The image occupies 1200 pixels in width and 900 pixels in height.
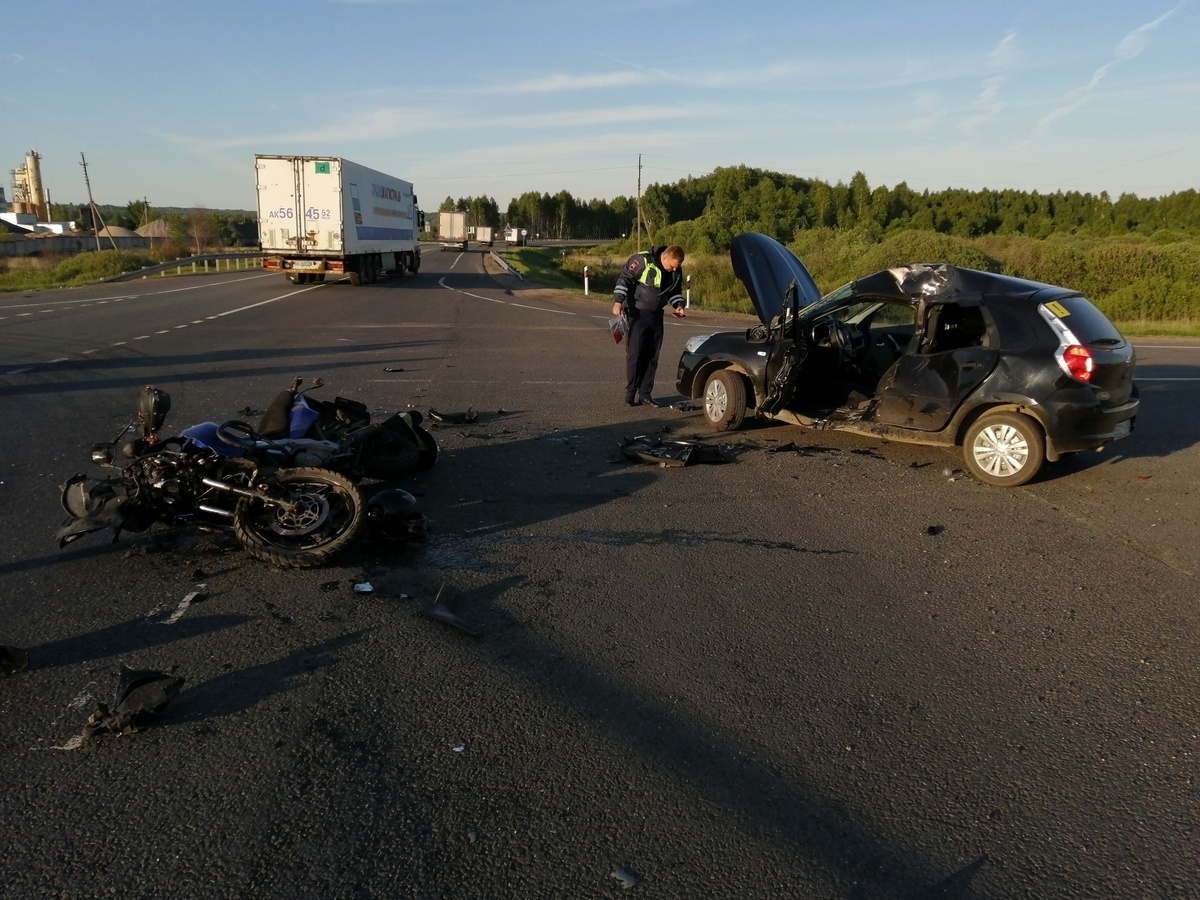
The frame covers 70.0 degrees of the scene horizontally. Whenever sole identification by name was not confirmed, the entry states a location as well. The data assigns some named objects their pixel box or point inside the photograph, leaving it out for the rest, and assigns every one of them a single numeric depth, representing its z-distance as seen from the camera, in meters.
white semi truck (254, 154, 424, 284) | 28.05
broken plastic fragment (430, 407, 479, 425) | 8.94
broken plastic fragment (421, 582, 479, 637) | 4.29
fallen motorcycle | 5.00
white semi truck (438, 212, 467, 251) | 87.81
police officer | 9.65
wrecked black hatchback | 6.80
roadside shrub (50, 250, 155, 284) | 37.94
